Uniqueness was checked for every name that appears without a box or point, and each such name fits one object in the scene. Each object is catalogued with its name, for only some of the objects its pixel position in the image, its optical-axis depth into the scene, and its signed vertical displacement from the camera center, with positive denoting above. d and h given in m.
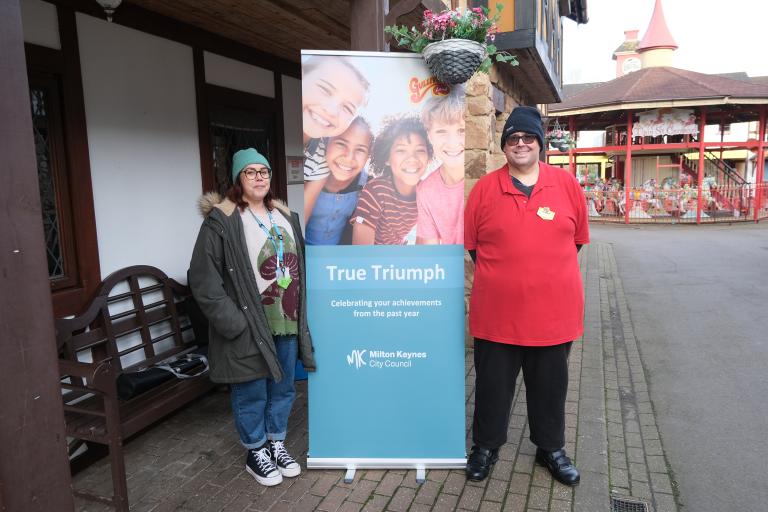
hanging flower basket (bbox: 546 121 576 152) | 13.60 +1.12
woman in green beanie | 2.75 -0.54
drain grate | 2.86 -1.65
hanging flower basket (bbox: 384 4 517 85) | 2.73 +0.74
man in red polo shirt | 2.78 -0.49
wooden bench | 2.50 -0.95
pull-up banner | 2.89 -0.37
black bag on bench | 3.33 -1.15
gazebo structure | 18.92 +1.59
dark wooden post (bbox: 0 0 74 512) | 1.56 -0.34
